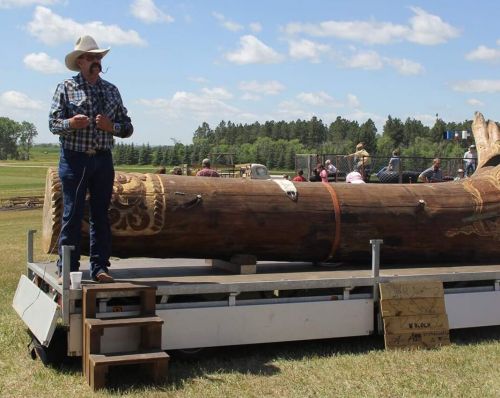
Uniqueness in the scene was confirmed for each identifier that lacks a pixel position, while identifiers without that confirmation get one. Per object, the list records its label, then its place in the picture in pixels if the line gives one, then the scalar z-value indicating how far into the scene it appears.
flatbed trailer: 5.36
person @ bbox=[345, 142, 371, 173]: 17.93
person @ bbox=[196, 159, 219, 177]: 12.77
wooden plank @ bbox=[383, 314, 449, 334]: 6.29
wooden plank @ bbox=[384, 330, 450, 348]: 6.27
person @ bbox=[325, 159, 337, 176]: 19.66
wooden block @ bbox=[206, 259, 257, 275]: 6.62
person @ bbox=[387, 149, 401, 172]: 18.14
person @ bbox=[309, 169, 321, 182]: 19.22
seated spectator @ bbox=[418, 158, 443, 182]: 15.32
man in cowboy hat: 5.46
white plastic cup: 5.25
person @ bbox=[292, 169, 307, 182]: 17.45
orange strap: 7.04
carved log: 6.33
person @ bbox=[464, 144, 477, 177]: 17.57
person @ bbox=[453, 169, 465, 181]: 18.03
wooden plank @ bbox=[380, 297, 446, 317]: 6.30
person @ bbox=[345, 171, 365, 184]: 11.19
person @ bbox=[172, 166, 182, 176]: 16.82
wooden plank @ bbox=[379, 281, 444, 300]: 6.34
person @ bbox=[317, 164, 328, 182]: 18.19
